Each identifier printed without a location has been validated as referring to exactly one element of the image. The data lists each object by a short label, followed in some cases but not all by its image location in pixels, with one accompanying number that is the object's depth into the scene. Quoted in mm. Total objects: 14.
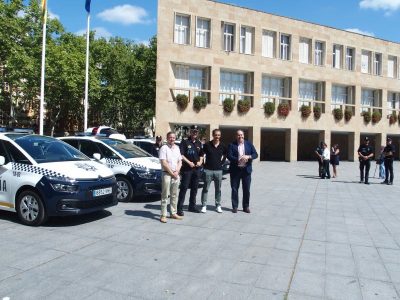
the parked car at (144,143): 14664
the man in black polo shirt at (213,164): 8680
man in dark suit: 8742
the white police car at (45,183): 6918
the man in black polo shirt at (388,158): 15789
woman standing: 18488
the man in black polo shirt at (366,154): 15734
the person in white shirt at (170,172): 7668
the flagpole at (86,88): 21644
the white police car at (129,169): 9688
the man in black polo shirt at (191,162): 8305
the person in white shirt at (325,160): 17875
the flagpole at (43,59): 17858
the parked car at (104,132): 12300
